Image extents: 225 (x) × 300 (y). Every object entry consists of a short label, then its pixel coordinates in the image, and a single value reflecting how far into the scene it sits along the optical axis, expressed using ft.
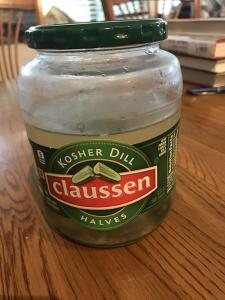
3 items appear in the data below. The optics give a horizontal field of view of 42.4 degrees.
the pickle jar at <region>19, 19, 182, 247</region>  0.68
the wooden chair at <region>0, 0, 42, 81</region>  4.00
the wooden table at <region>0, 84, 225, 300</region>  0.75
